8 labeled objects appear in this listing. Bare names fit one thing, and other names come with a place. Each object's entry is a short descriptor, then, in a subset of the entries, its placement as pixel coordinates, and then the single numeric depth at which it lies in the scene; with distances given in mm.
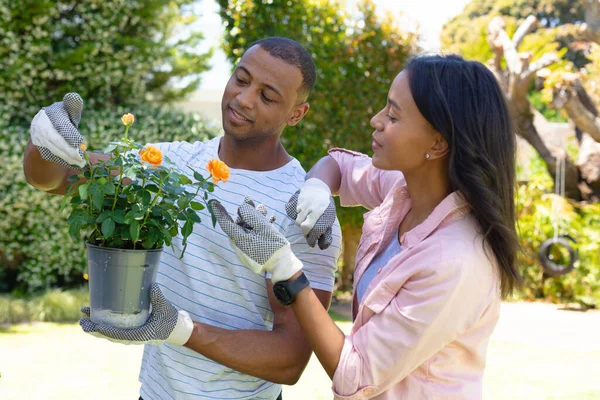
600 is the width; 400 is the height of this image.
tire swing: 9016
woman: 1654
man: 1857
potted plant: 1675
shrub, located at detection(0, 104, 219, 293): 7039
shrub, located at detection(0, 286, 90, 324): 6934
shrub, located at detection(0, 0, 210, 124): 7254
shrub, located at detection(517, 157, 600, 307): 9062
